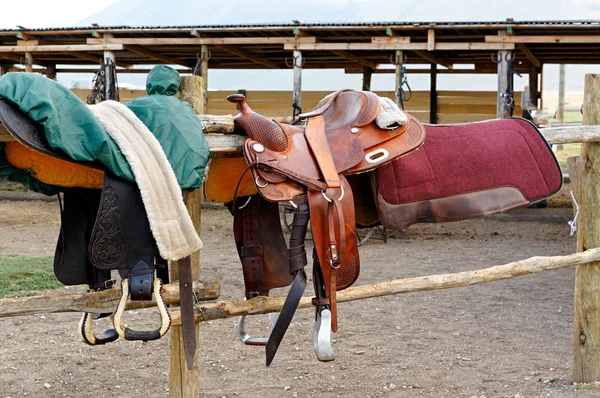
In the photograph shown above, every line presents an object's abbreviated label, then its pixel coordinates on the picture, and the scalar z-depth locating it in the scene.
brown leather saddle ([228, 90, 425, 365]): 2.53
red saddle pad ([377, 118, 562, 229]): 2.85
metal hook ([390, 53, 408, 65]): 10.45
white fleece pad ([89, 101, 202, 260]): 2.23
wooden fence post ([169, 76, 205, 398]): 3.04
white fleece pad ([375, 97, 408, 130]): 2.73
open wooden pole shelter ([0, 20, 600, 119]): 10.01
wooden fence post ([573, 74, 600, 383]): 3.96
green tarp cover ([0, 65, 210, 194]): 2.09
